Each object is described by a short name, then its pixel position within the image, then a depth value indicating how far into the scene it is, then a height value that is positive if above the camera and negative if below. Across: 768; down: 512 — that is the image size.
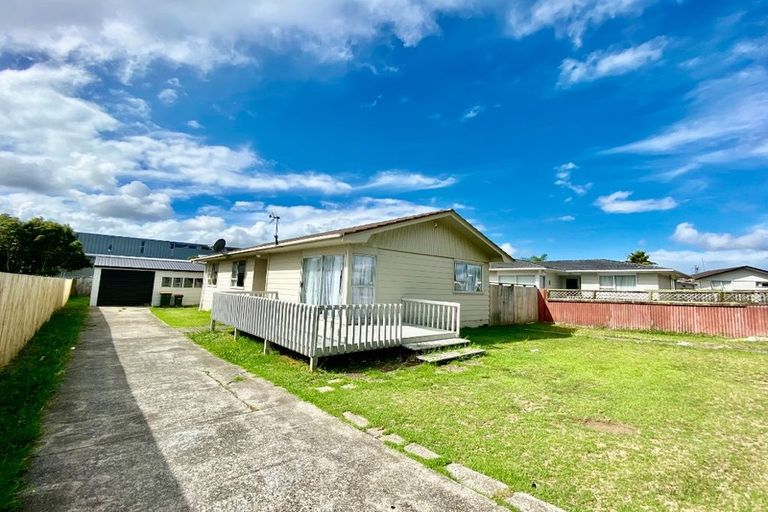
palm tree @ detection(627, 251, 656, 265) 41.28 +5.55
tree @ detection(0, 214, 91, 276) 22.89 +2.01
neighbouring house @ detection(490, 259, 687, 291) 21.97 +1.73
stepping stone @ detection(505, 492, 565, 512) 2.46 -1.56
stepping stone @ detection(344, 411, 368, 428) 4.04 -1.63
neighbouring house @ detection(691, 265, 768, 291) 30.14 +2.61
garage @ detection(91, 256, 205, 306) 22.08 -0.19
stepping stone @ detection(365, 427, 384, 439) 3.74 -1.62
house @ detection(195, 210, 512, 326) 9.75 +0.84
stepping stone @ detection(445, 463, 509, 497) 2.71 -1.58
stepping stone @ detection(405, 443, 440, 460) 3.24 -1.59
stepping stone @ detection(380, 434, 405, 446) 3.54 -1.61
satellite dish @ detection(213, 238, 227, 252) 18.69 +2.10
